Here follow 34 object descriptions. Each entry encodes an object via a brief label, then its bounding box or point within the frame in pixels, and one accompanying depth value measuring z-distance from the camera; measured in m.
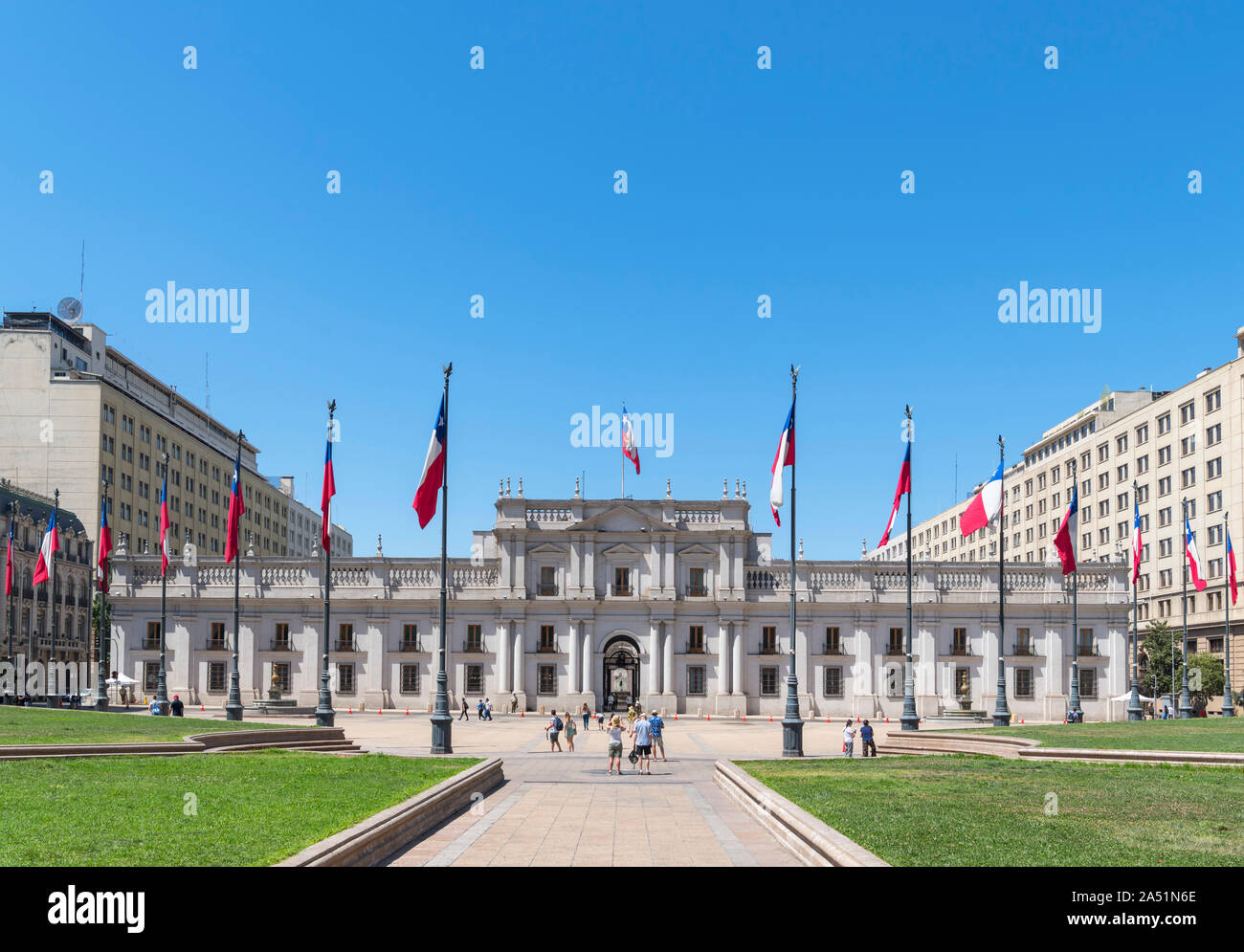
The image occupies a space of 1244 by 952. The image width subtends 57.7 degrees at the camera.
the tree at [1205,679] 77.56
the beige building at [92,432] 89.94
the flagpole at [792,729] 36.19
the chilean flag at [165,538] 56.63
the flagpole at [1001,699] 46.72
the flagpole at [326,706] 43.66
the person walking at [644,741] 31.14
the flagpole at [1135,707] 57.60
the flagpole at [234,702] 49.84
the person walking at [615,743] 30.66
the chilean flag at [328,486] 42.50
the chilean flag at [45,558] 54.34
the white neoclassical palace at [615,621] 71.56
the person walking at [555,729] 38.97
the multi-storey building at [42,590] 78.00
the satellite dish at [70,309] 99.94
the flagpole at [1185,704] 57.00
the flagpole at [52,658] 79.98
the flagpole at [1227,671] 73.75
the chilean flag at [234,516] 48.38
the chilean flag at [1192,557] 57.29
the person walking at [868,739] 36.91
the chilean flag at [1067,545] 45.00
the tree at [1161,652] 84.62
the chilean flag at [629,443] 69.12
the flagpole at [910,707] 42.28
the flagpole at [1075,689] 56.39
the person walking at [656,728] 34.03
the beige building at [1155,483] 83.94
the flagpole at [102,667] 53.88
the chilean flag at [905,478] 42.09
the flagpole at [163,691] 52.60
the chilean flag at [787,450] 37.53
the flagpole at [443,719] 35.94
